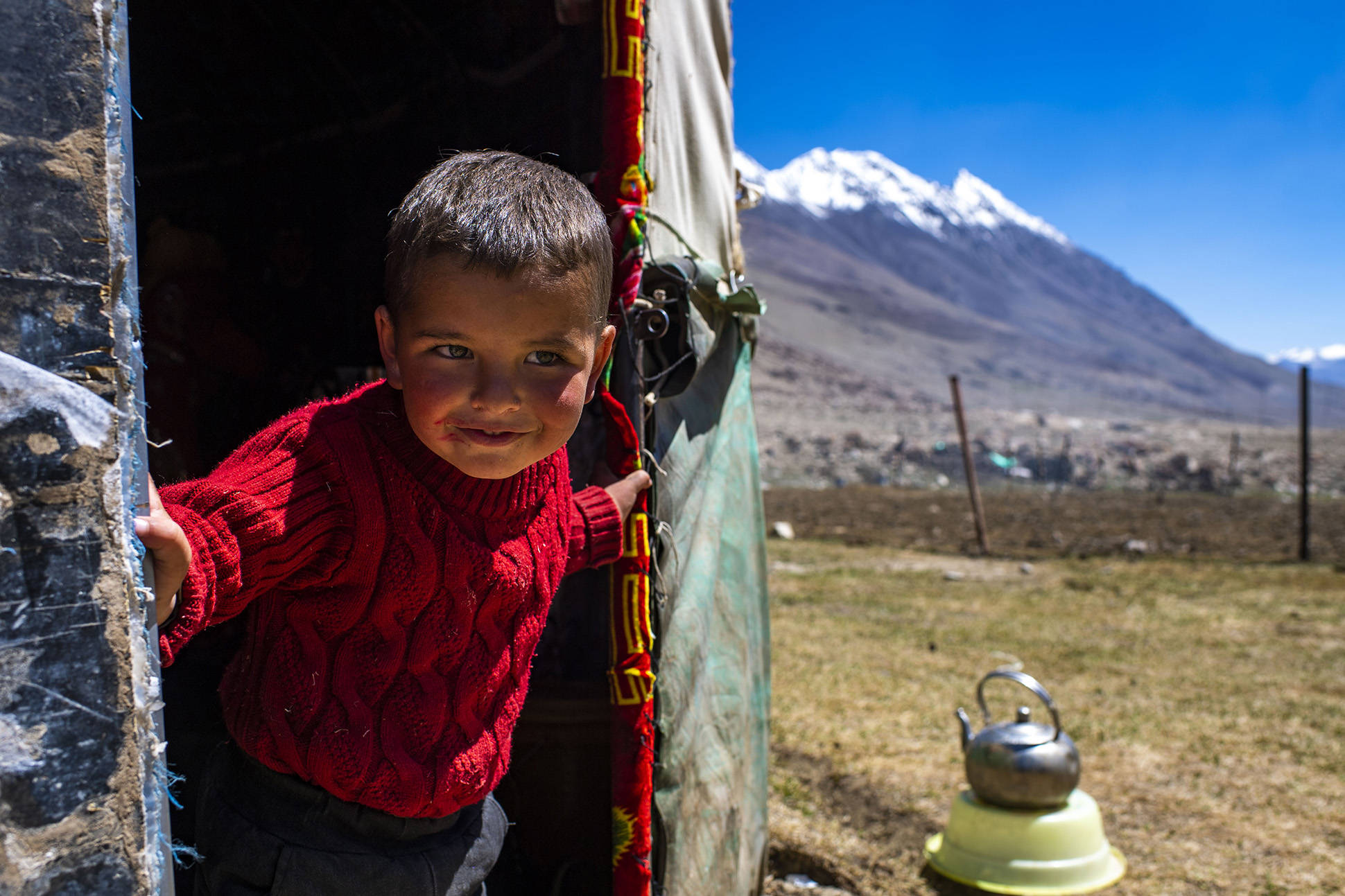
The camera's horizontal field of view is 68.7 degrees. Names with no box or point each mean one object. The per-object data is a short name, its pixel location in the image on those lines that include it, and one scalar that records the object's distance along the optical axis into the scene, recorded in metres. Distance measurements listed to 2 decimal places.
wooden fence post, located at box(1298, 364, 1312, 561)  9.19
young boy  1.08
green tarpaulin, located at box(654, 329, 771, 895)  1.88
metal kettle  3.02
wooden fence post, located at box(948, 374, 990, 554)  10.23
